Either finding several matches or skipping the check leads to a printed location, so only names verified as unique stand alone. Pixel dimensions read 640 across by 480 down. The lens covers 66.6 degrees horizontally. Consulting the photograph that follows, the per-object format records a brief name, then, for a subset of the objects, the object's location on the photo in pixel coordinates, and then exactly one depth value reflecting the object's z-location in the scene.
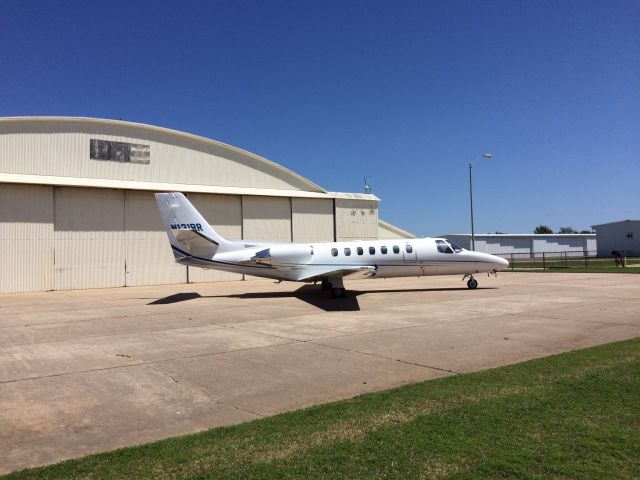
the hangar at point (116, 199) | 28.20
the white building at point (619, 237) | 71.75
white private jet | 22.03
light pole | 38.72
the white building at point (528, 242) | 75.94
